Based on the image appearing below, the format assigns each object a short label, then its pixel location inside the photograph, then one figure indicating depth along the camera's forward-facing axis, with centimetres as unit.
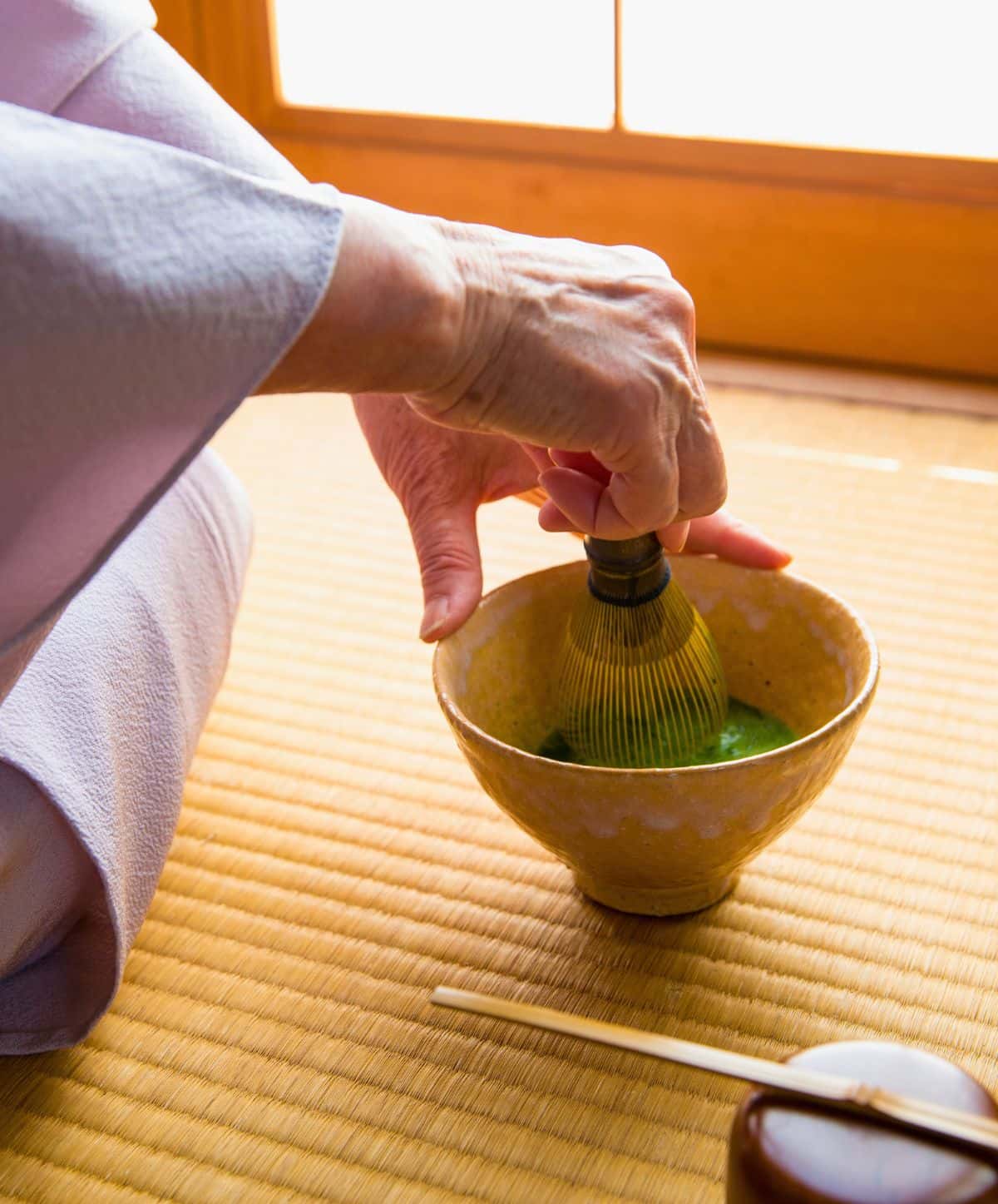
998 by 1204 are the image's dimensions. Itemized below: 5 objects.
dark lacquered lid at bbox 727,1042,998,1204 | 54
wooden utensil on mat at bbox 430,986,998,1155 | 55
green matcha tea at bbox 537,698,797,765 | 92
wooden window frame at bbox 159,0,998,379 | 172
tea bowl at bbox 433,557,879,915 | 75
